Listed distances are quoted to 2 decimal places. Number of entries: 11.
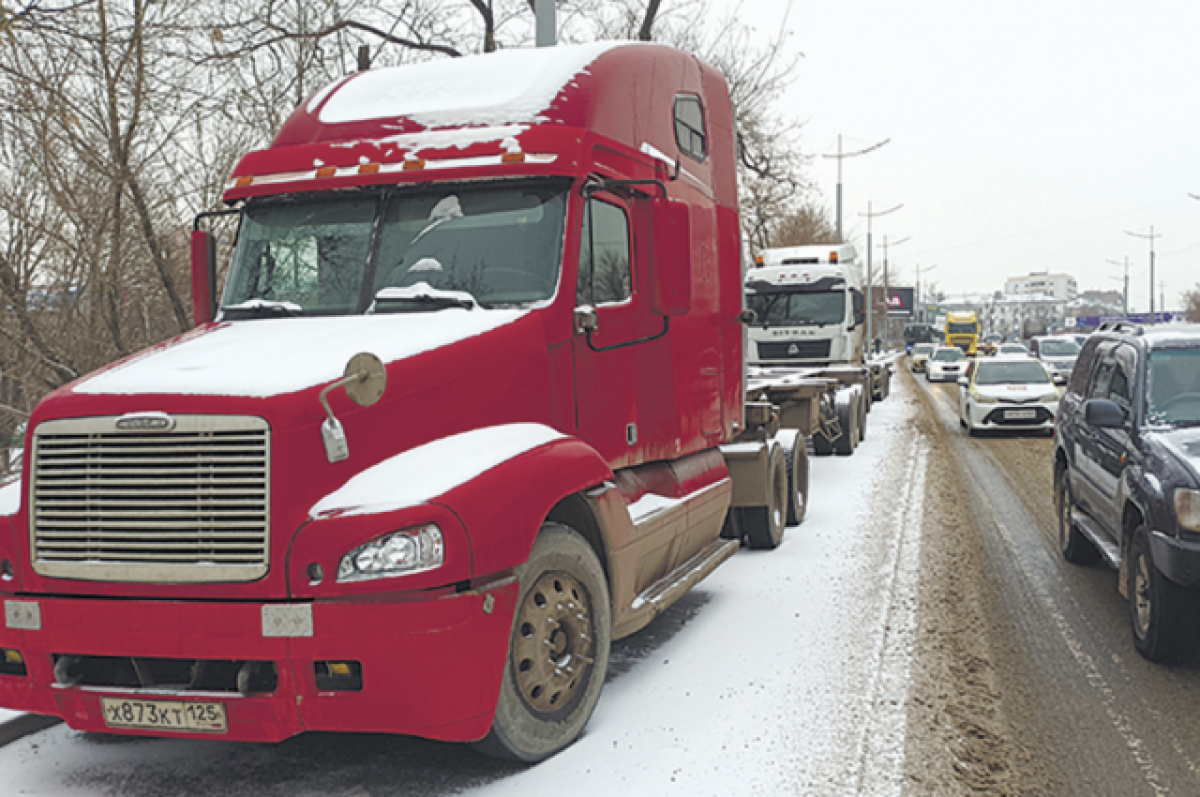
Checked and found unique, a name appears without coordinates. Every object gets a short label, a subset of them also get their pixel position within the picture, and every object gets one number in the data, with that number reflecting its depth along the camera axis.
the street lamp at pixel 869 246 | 48.33
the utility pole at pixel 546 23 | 11.22
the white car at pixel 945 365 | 41.44
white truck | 20.08
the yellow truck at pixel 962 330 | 70.56
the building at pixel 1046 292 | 186.75
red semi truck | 4.03
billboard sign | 95.49
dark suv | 5.64
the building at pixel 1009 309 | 155.12
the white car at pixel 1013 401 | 19.98
